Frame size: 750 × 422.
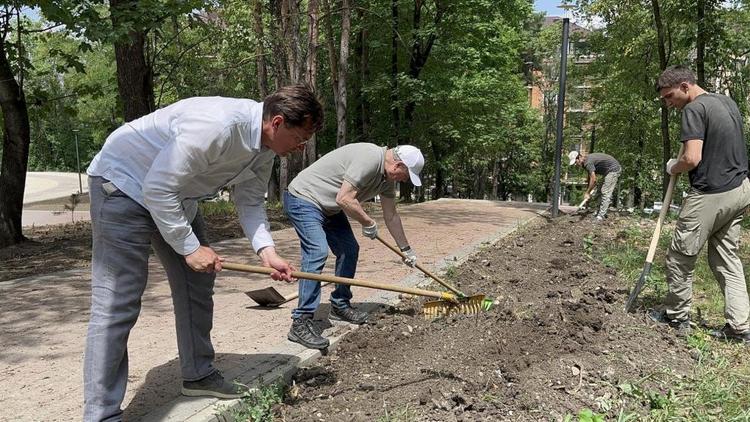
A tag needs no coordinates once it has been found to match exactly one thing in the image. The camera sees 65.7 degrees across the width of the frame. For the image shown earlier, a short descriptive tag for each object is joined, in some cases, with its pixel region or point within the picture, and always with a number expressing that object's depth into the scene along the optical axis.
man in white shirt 2.57
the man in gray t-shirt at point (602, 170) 11.97
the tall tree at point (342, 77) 14.32
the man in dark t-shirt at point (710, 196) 4.34
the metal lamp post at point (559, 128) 12.71
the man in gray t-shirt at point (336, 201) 4.20
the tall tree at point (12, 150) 8.82
